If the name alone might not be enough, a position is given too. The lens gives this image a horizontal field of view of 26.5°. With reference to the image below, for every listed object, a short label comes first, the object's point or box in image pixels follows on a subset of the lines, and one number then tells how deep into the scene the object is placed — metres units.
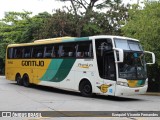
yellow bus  17.25
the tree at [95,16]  36.06
